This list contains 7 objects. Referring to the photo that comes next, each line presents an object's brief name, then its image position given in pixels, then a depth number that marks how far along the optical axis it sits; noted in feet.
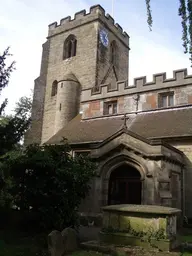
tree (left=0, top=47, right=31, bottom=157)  34.68
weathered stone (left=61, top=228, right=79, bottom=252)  24.33
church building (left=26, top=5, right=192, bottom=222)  41.24
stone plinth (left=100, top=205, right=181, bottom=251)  24.45
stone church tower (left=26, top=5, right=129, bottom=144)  79.61
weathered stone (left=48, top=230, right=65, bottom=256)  22.90
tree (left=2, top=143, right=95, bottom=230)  30.81
